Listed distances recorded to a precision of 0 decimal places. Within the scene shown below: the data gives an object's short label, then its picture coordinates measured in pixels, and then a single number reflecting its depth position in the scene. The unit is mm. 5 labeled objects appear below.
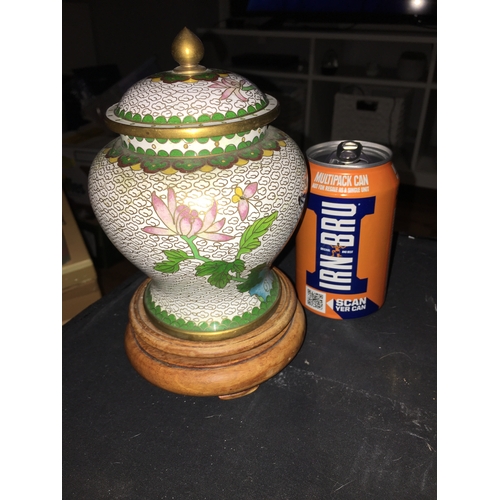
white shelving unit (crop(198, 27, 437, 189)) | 1829
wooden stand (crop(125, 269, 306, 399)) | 571
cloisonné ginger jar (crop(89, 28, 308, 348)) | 473
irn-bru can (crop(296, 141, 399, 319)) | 622
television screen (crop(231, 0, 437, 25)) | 1795
